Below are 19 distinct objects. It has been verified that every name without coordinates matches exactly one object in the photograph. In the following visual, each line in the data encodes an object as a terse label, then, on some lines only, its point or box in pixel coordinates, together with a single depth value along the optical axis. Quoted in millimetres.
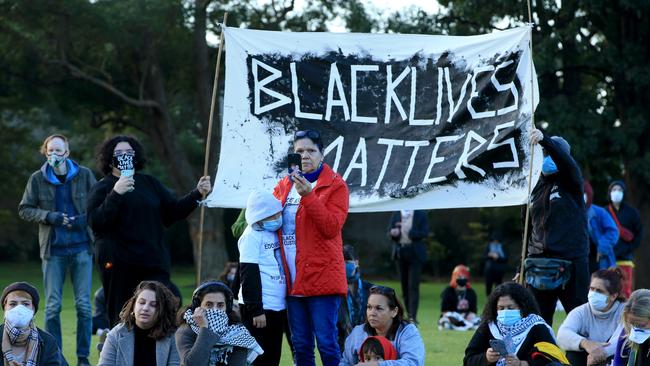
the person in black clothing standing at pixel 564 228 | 16557
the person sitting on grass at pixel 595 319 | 15153
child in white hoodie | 14326
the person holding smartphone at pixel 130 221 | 15310
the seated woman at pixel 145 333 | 13178
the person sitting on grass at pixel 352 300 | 16832
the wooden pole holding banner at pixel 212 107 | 15411
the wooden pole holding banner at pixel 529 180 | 16019
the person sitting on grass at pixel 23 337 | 13060
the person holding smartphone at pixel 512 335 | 13014
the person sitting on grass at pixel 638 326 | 13447
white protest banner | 16740
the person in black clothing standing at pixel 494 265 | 39437
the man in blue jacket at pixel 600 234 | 25714
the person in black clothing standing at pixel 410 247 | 27708
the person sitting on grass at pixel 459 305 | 27892
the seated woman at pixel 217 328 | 13388
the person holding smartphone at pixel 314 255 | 14103
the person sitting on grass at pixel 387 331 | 13775
